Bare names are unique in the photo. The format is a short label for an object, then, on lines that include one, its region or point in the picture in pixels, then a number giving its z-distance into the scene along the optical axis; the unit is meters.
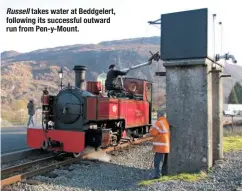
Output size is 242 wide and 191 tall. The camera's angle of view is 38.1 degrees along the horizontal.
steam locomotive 9.66
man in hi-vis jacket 7.56
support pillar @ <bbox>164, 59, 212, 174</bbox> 7.79
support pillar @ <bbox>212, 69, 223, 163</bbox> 9.11
